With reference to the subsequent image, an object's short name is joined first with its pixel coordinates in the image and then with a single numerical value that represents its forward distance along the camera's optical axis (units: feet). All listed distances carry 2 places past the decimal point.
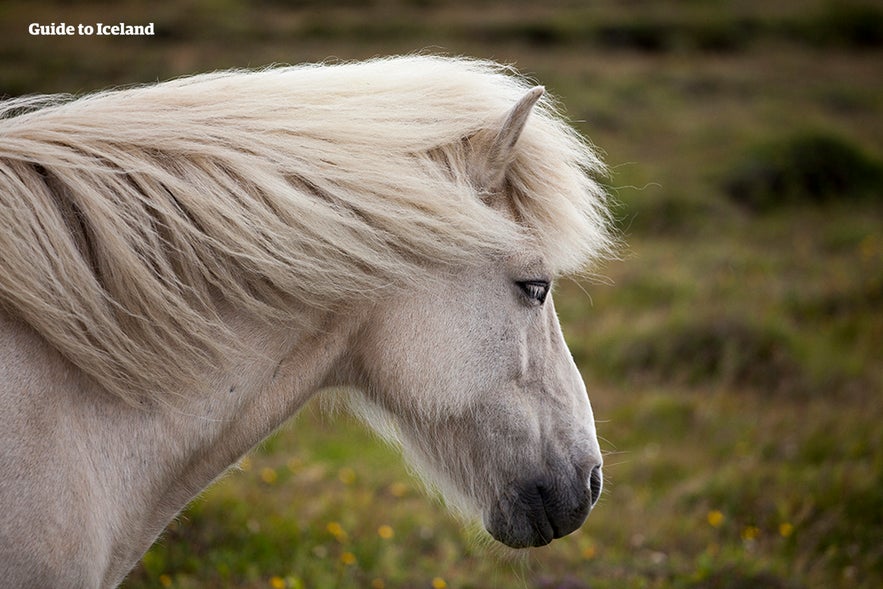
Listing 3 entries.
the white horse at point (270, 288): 12.91
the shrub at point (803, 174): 98.58
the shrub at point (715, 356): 51.88
